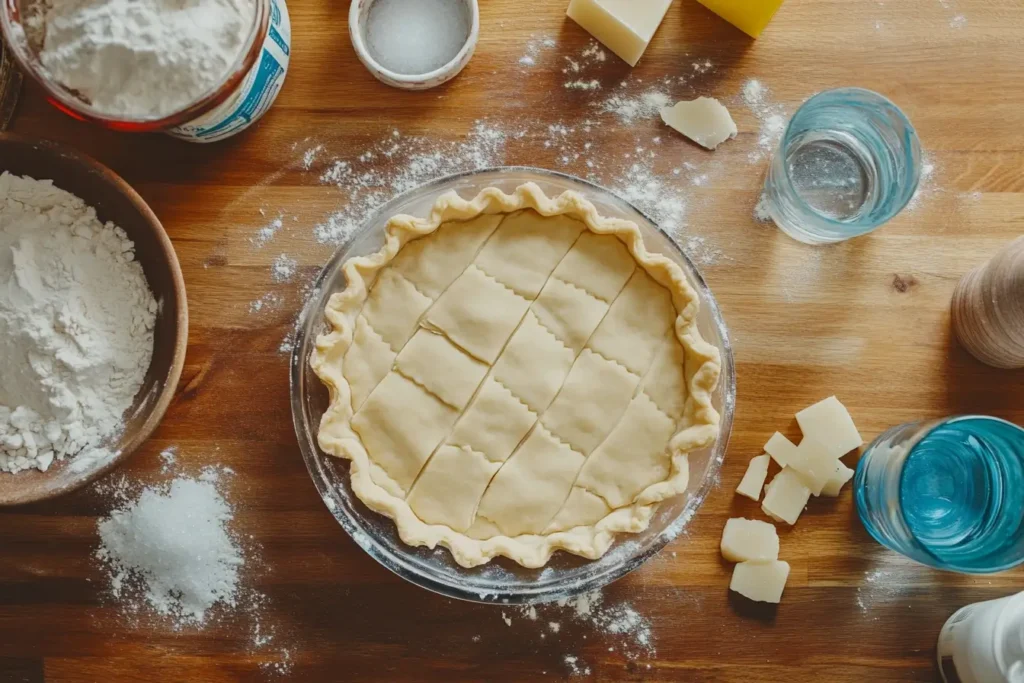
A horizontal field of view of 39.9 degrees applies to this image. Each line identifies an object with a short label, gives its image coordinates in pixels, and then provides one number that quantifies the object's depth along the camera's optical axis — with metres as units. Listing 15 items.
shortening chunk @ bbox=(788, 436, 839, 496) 0.83
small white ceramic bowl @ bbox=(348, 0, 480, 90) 0.83
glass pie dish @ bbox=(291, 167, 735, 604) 0.80
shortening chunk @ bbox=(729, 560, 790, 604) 0.83
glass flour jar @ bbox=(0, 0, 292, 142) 0.76
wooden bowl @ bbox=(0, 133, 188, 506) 0.79
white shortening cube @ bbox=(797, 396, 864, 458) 0.84
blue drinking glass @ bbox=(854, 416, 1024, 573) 0.78
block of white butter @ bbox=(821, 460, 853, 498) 0.84
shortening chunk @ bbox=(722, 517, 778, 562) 0.83
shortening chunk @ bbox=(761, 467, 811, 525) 0.84
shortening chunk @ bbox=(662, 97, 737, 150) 0.85
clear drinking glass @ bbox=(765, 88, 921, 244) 0.81
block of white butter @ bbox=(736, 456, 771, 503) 0.84
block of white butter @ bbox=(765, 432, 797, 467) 0.84
